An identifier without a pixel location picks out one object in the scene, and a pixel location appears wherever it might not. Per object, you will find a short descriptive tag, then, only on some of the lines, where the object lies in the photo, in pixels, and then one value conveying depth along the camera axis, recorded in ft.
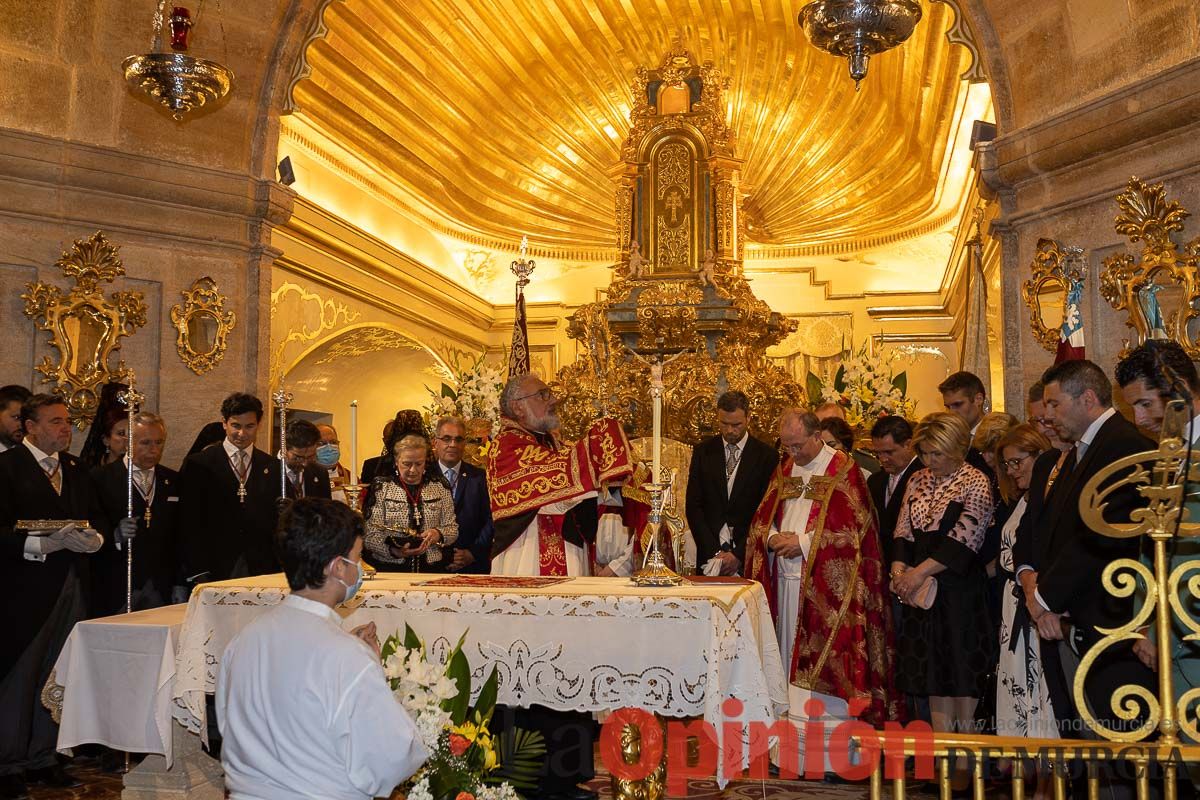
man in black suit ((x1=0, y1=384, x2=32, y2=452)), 18.49
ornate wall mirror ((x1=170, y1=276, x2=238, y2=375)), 24.31
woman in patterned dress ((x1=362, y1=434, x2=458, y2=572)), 16.98
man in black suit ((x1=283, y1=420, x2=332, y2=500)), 20.99
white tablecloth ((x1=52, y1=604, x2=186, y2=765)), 15.25
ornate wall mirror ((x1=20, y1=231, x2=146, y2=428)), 22.41
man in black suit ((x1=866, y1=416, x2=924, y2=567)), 18.35
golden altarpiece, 32.73
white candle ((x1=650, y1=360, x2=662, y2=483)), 13.23
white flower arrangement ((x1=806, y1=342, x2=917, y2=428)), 28.60
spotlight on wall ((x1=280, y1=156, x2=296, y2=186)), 26.55
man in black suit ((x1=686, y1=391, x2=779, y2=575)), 20.53
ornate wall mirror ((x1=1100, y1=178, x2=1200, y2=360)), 18.06
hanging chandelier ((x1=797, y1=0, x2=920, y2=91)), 16.53
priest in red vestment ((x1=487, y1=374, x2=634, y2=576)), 16.38
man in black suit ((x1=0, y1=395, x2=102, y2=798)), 16.98
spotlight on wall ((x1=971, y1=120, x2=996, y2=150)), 23.98
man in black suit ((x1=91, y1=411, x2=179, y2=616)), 19.42
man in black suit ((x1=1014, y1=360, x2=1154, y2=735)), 11.60
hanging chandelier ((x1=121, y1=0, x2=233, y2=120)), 18.38
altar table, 12.57
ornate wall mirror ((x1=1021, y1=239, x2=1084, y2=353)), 20.77
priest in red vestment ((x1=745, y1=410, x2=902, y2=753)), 18.08
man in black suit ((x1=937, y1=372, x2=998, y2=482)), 19.58
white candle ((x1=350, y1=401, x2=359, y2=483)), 13.08
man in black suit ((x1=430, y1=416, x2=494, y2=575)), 19.56
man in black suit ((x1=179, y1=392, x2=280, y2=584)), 19.90
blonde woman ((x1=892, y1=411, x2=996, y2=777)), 16.49
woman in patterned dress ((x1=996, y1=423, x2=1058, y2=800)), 14.85
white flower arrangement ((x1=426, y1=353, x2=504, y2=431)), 29.66
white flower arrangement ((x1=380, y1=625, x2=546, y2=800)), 10.31
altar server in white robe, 8.39
